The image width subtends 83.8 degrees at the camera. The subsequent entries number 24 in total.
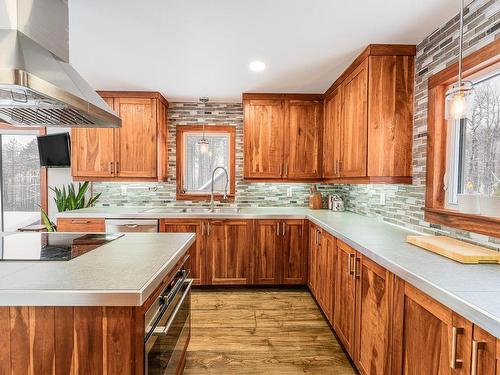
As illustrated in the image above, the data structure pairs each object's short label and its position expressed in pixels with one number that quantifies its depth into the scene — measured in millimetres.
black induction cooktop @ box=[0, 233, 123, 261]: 1424
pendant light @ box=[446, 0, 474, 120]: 1229
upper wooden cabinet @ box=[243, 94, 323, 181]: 3646
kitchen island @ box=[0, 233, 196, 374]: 1007
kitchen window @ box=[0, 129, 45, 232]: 4324
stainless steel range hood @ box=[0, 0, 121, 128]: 1214
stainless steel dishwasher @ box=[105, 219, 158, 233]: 3260
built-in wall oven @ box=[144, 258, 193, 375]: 1138
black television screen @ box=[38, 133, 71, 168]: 4098
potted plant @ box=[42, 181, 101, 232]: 3704
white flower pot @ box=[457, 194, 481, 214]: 1358
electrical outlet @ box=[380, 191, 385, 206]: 2748
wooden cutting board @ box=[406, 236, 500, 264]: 1406
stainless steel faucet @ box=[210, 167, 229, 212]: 3791
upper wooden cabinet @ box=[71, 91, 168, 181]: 3582
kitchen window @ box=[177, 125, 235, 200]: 4066
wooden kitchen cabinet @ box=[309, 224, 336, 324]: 2461
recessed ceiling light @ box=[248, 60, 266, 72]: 2672
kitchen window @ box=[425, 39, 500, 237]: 1564
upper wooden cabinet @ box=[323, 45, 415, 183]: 2328
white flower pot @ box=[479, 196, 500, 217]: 1248
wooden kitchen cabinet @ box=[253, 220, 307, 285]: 3375
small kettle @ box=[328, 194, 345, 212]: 3654
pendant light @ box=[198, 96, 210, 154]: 3609
